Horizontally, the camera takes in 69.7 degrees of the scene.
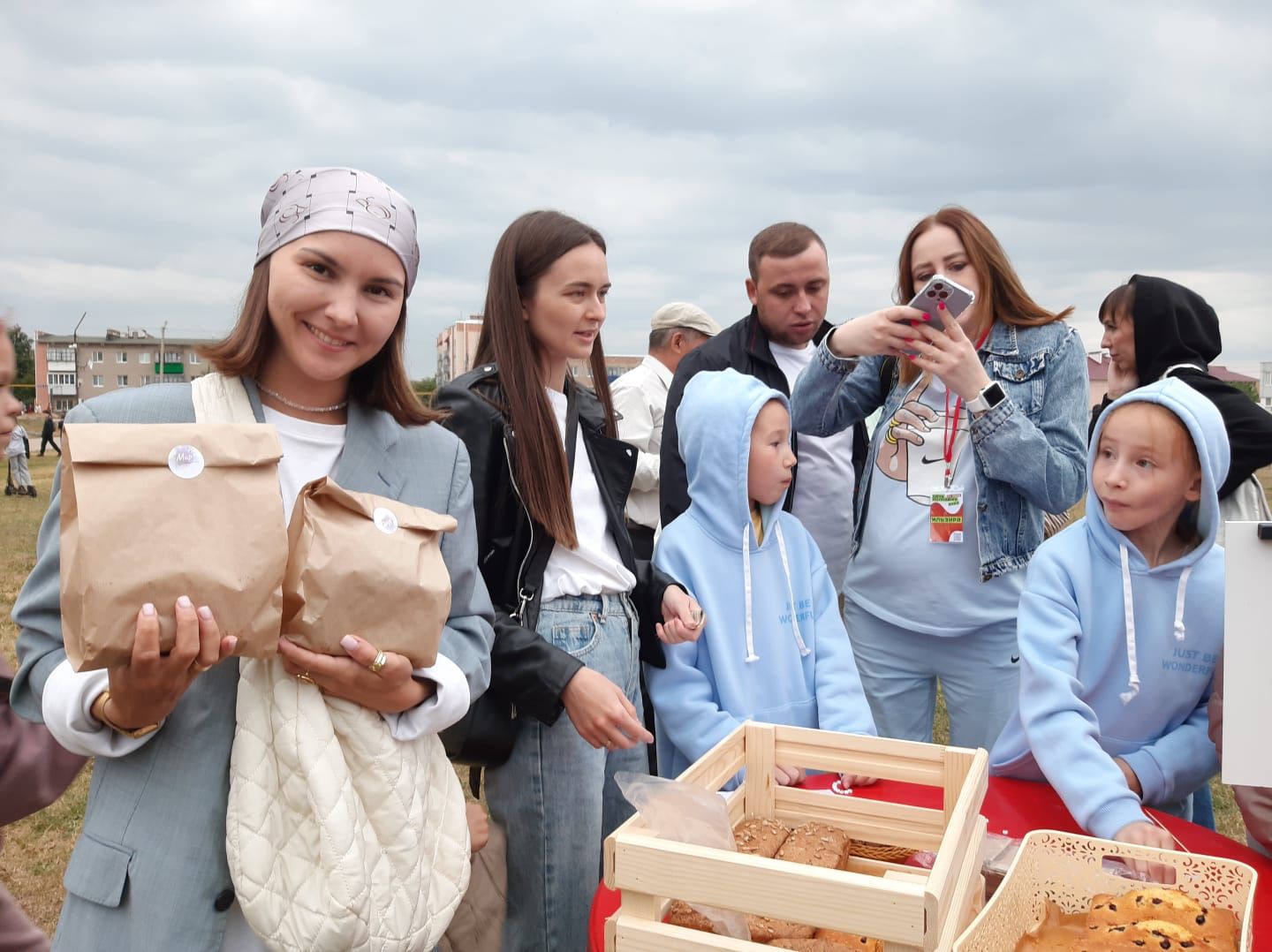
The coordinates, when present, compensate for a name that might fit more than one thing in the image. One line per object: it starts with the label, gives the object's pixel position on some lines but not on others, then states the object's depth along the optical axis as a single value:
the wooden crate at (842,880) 1.07
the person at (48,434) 26.11
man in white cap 4.33
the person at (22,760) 1.54
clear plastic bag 1.28
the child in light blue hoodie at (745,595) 2.38
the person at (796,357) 3.47
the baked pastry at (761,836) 1.53
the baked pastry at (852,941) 1.28
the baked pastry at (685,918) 1.25
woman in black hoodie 3.21
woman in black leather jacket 2.01
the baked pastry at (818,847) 1.50
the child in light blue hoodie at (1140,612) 1.94
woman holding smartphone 2.52
